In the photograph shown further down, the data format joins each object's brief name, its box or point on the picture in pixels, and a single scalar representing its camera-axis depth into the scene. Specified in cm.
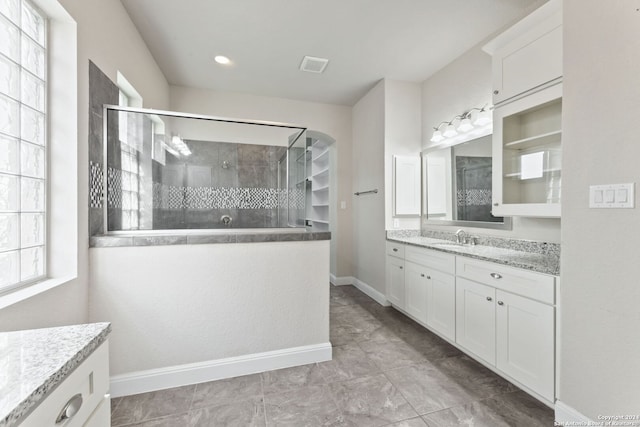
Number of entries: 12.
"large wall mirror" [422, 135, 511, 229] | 245
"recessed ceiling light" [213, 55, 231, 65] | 287
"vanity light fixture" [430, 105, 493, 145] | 249
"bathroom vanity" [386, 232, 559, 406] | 152
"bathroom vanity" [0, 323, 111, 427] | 55
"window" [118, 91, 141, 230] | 191
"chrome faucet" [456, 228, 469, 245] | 261
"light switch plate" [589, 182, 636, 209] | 119
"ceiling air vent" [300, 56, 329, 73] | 288
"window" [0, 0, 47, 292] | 124
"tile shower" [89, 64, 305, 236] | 183
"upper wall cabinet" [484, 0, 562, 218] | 172
